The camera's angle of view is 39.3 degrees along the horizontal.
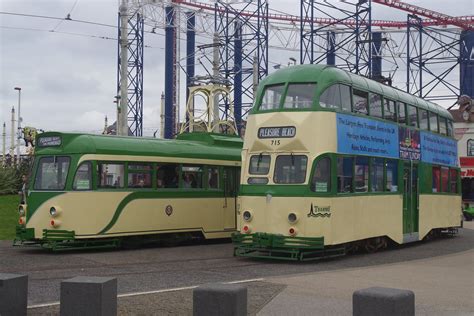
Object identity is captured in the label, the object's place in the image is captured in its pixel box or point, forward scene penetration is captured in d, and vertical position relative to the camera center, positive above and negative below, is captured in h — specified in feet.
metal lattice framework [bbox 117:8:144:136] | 178.81 +32.39
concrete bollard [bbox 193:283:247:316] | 24.57 -3.93
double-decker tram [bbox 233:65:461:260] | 48.88 +2.22
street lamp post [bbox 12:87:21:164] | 172.45 +16.00
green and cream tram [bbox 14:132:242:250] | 53.31 +0.22
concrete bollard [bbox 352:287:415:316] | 23.07 -3.74
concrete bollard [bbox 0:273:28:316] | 26.35 -4.01
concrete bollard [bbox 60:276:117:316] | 24.94 -3.88
